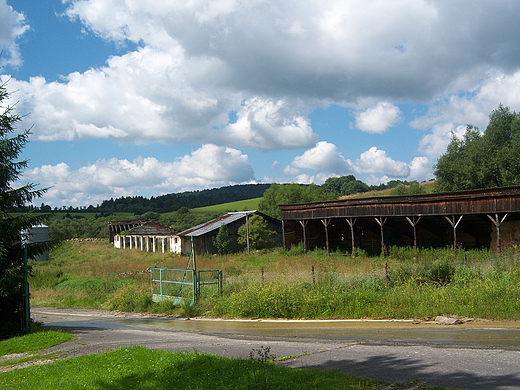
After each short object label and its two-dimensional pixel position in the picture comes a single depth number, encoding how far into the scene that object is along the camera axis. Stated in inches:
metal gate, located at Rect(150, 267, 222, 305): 754.2
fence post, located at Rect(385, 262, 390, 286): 626.6
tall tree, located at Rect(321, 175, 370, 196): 4640.8
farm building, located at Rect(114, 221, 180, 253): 1914.6
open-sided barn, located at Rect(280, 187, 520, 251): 1043.3
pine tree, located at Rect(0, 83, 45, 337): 572.1
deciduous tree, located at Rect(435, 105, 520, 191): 1899.6
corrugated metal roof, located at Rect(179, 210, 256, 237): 1675.7
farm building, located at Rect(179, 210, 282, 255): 1657.2
